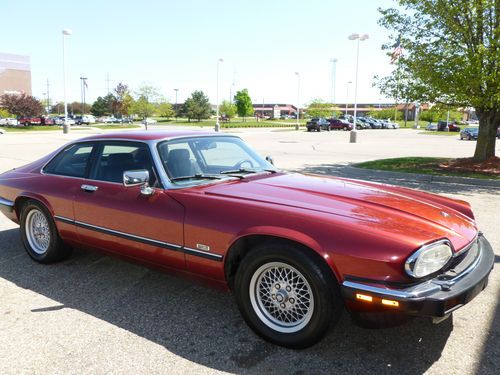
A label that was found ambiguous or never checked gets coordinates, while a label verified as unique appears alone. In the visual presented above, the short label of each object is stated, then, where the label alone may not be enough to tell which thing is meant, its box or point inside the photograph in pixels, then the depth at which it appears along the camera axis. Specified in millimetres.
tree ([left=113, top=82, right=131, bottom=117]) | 58562
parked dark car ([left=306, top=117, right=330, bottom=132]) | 45844
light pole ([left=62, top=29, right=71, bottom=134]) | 31394
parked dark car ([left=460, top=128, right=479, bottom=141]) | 32094
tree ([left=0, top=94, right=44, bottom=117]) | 49469
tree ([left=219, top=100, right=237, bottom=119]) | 87688
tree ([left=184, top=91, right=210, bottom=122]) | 76750
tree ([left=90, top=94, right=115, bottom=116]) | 88250
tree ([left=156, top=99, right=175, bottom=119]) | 71562
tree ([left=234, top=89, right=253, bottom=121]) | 85625
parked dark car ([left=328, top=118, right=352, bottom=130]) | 50625
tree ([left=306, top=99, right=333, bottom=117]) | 90812
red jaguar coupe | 2578
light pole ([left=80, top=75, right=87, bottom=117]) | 87300
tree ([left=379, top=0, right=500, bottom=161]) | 10719
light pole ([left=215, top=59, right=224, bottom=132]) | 42062
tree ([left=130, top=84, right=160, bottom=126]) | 63906
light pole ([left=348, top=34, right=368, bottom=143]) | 27123
